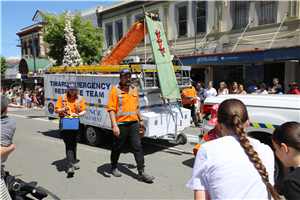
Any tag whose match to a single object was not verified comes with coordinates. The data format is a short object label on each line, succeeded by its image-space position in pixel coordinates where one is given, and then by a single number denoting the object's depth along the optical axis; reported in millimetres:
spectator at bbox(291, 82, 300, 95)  8390
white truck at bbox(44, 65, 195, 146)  5945
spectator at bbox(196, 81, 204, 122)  10500
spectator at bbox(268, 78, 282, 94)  9338
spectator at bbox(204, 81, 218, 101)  10255
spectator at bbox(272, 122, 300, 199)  1540
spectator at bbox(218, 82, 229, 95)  10164
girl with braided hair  1405
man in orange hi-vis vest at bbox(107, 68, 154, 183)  4461
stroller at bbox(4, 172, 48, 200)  3145
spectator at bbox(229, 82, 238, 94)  9876
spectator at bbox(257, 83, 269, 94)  8984
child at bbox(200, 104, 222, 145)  2488
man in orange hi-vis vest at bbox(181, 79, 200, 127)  8891
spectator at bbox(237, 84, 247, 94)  9383
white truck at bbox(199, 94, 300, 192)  3801
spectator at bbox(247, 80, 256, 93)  11281
